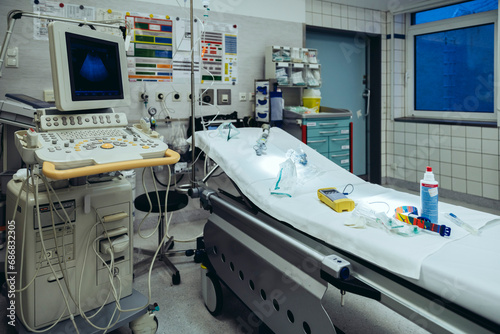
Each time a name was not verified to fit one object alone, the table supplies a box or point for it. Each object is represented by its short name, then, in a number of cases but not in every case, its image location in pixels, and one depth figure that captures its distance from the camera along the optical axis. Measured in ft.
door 14.35
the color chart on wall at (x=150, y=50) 10.11
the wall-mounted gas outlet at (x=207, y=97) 11.27
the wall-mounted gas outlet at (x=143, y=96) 10.24
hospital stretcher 2.93
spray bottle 3.93
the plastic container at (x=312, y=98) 12.44
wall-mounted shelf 11.62
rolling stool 7.51
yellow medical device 4.53
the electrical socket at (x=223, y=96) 11.58
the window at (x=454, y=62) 12.66
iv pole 7.13
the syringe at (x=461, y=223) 3.81
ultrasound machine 4.80
